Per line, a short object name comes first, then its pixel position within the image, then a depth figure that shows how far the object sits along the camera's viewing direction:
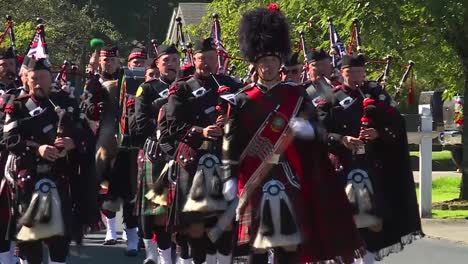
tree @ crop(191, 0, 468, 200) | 32.41
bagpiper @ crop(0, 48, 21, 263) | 18.23
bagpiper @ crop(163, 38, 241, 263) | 19.22
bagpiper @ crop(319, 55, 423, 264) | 19.30
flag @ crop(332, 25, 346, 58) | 22.91
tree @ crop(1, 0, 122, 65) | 70.87
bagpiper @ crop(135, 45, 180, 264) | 21.08
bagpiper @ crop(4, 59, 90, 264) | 17.52
